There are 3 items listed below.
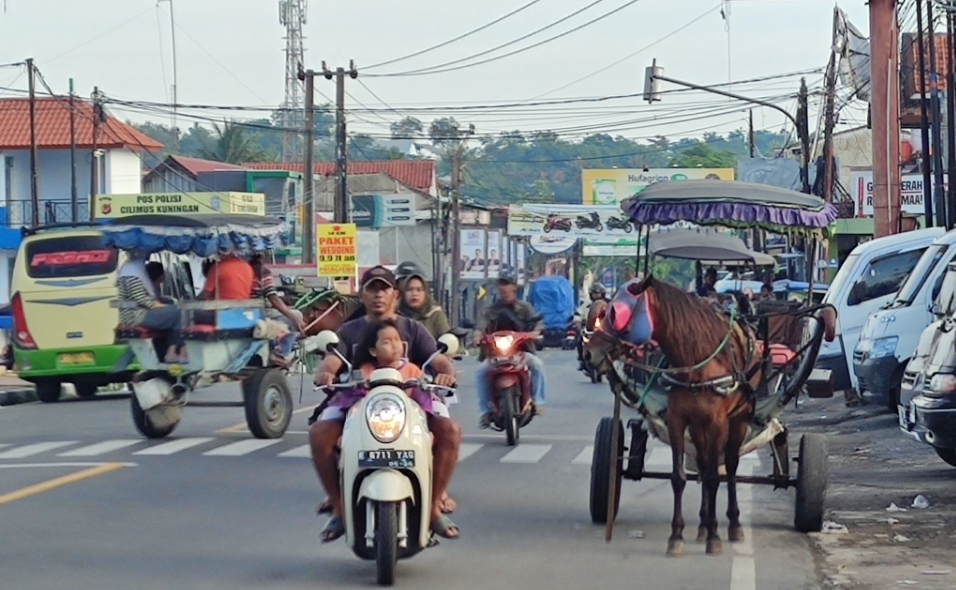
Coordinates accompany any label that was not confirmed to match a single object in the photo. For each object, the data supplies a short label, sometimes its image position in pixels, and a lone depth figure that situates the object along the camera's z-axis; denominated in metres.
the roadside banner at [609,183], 75.06
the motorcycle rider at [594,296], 16.06
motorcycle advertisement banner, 68.50
